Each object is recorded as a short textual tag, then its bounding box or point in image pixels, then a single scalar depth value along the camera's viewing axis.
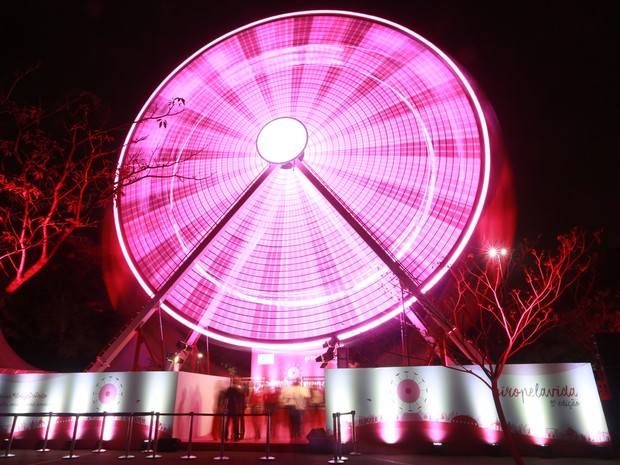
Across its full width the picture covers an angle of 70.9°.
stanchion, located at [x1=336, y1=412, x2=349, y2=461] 9.49
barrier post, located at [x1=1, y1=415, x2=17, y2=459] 9.29
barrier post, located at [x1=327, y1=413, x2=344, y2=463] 8.89
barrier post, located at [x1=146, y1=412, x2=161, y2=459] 9.54
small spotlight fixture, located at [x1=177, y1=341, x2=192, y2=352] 16.34
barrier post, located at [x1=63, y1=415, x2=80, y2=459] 9.43
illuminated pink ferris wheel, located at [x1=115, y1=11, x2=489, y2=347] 16.84
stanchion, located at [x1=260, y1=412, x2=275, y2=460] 9.64
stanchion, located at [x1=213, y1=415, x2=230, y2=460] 9.56
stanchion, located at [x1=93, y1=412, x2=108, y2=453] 10.47
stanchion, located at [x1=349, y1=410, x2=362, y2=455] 10.48
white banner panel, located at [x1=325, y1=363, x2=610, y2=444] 10.20
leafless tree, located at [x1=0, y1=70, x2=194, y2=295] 7.05
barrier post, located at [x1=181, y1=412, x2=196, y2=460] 9.61
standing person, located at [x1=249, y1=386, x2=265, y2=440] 14.02
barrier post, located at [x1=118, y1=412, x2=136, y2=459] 9.62
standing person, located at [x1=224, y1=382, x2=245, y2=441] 14.05
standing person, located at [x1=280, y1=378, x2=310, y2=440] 12.79
